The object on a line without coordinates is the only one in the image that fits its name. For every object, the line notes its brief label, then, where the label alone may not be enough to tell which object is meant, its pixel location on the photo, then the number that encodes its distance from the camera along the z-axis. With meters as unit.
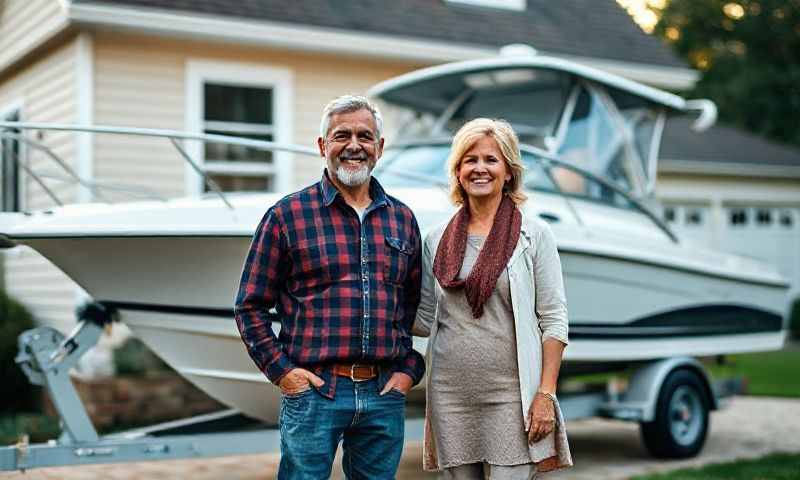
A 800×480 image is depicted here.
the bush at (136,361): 9.20
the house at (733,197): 18.27
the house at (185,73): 9.55
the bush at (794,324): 18.94
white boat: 5.57
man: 3.46
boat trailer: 5.36
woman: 3.64
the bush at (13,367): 9.67
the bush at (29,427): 8.47
